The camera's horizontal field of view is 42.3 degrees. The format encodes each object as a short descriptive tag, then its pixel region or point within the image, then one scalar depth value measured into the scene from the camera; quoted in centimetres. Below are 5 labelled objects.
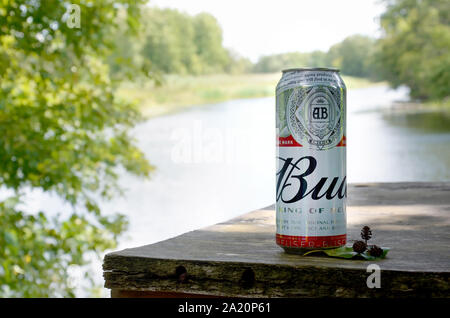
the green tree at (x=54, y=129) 222
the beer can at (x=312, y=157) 63
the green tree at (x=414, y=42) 668
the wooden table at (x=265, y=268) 56
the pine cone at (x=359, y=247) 62
